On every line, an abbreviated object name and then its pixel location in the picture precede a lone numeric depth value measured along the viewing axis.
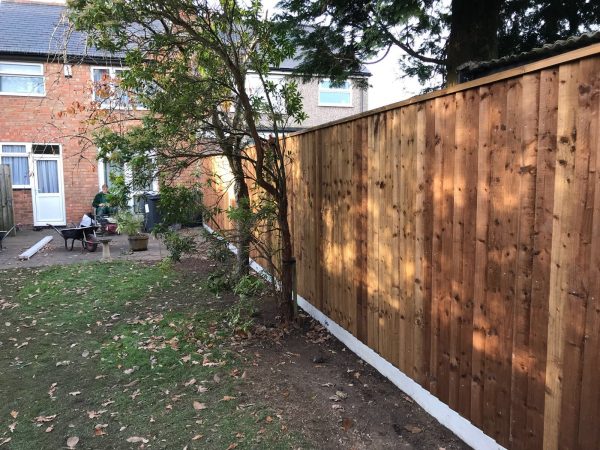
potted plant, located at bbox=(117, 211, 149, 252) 8.11
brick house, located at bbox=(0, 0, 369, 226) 16.19
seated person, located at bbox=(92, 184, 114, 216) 14.41
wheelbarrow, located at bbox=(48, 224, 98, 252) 11.35
